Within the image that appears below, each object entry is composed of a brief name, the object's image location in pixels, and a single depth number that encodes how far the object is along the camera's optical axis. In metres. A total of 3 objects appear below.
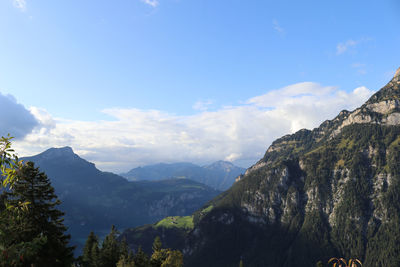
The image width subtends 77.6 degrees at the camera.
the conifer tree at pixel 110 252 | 72.00
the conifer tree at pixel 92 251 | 71.09
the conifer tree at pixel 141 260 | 73.41
